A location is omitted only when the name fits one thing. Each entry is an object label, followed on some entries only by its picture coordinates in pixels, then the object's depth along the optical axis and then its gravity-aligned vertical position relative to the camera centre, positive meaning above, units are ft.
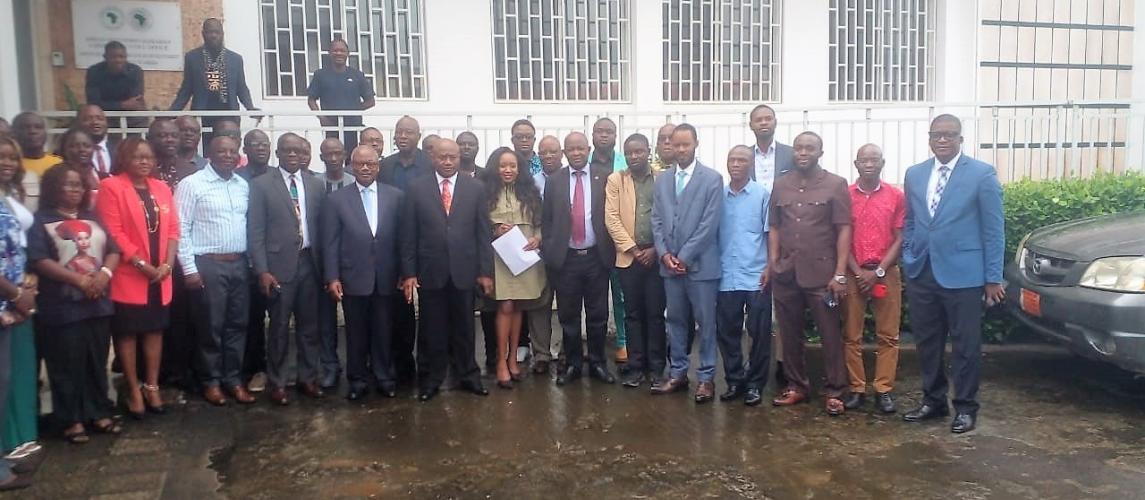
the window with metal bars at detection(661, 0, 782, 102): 34.86 +4.11
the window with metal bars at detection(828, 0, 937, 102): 37.22 +4.19
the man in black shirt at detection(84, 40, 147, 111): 23.54 +2.33
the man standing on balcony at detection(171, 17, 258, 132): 24.35 +2.53
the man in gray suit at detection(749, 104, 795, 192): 19.44 +0.01
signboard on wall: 26.94 +4.24
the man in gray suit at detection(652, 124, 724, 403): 17.97 -1.70
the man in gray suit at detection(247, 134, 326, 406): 18.07 -1.78
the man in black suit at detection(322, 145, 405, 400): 18.26 -1.85
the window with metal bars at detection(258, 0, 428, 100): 29.04 +4.13
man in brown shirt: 16.98 -1.89
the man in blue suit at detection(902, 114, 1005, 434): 16.05 -1.98
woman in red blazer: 16.56 -1.45
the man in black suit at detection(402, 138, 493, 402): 18.47 -1.74
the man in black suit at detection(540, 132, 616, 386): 19.20 -1.83
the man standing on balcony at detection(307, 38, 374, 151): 26.38 +2.31
